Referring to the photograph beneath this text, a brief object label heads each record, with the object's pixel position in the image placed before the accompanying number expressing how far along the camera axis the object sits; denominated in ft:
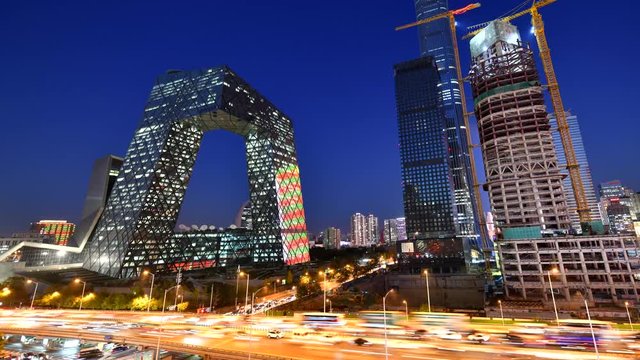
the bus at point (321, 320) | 127.85
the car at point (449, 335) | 101.28
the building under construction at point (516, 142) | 330.54
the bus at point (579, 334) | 95.30
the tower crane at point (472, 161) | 410.93
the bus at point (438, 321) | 117.70
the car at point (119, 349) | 136.48
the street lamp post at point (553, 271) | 272.51
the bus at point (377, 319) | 126.00
